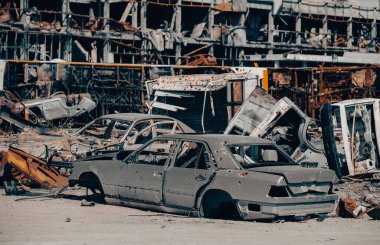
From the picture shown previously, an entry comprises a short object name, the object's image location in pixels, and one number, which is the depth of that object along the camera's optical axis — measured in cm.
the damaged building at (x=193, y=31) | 4988
